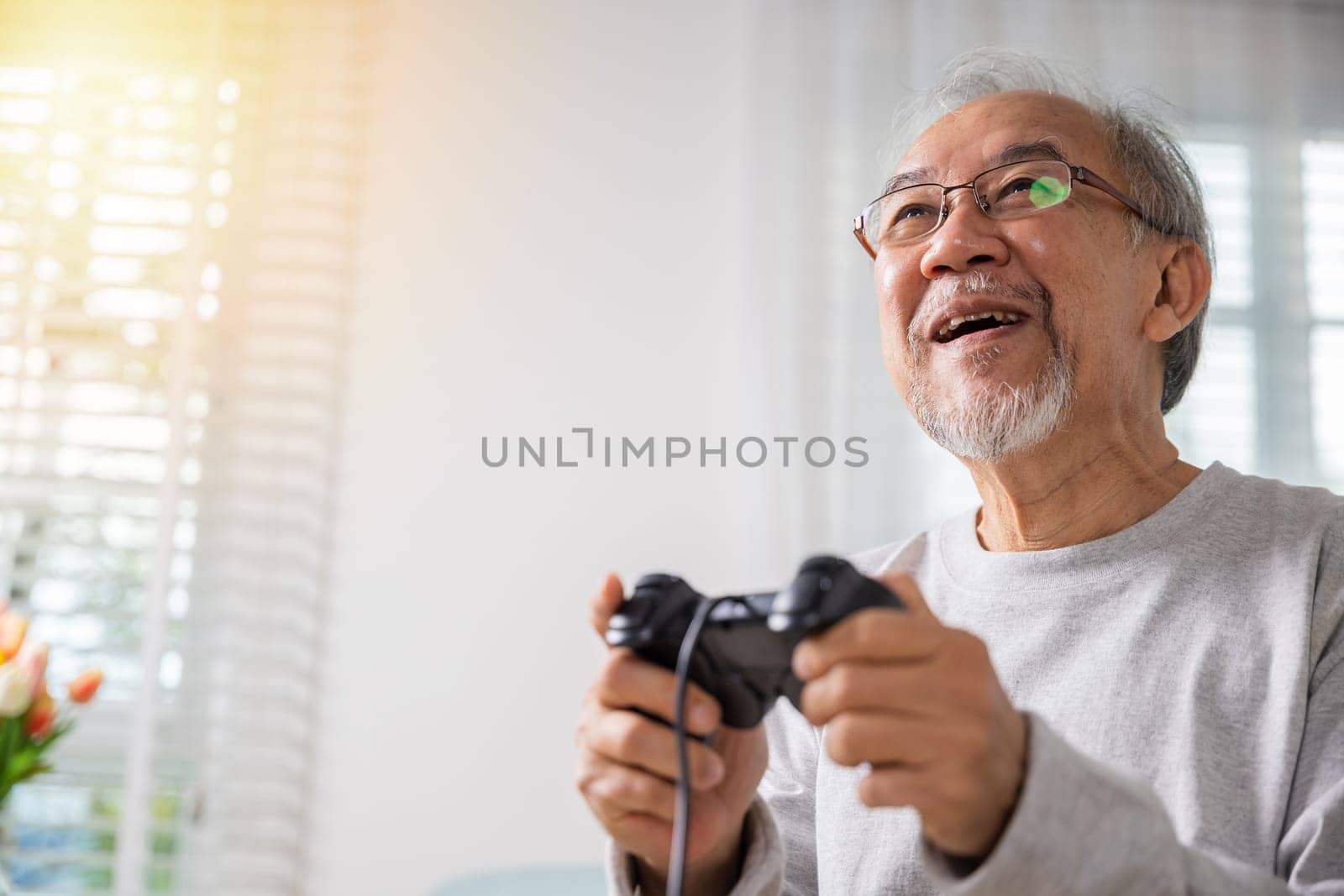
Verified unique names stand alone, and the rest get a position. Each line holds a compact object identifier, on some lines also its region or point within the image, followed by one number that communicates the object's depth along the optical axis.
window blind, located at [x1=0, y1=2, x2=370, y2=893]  1.95
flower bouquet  1.36
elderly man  0.59
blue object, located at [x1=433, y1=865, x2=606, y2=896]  1.81
